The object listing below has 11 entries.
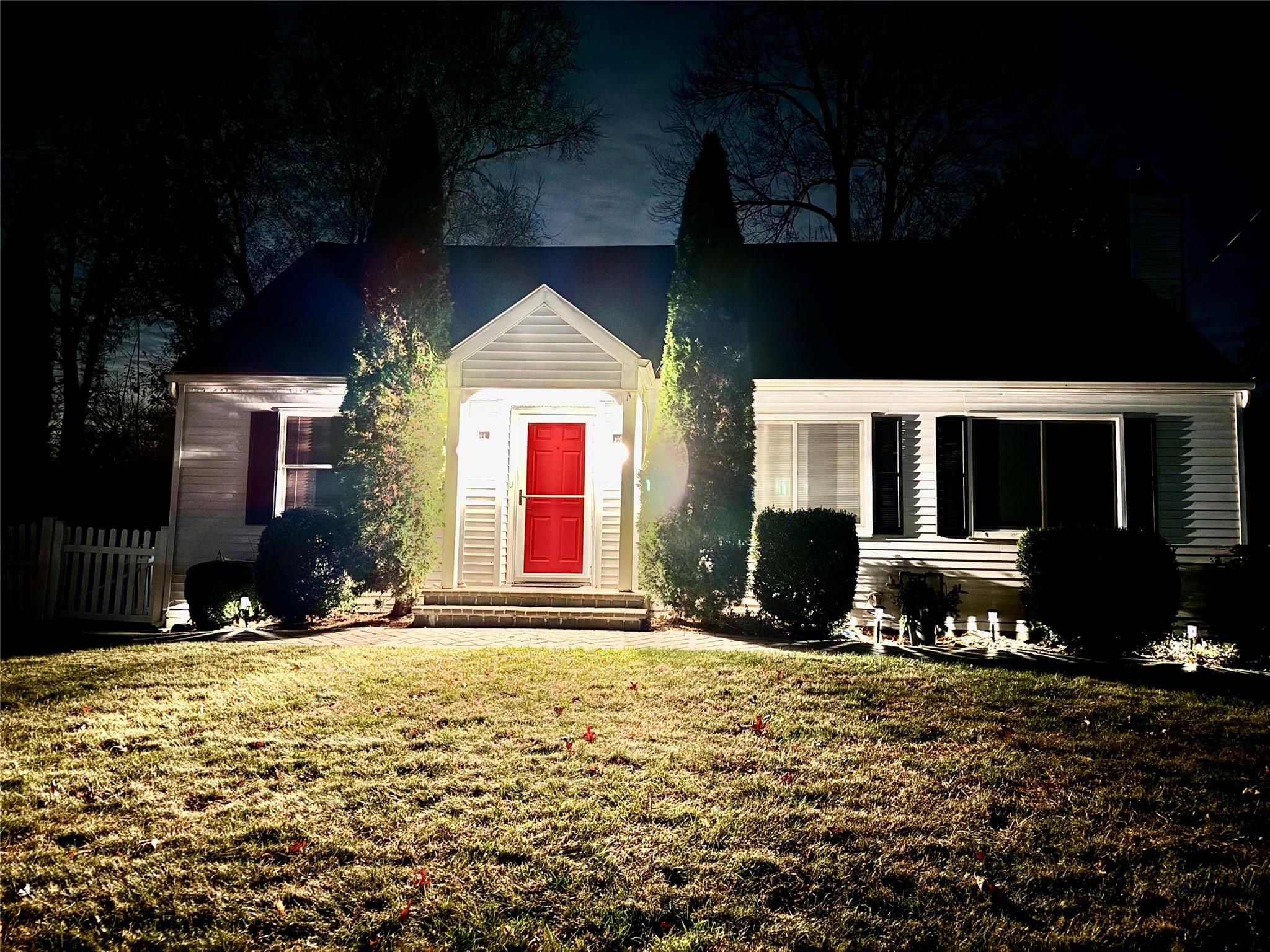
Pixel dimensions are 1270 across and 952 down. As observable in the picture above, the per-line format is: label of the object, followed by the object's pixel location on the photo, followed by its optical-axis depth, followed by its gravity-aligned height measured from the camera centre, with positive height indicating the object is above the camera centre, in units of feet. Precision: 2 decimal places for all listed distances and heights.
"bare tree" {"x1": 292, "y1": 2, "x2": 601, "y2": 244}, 59.72 +35.45
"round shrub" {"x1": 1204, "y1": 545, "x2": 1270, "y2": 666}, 26.32 -2.34
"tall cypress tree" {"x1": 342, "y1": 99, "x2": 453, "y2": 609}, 31.53 +6.24
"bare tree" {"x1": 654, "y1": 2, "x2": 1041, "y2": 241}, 57.67 +33.96
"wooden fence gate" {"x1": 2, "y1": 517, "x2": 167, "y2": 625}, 29.86 -2.17
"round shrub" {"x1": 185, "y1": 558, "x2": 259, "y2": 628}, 29.25 -2.74
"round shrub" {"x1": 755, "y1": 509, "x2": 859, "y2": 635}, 28.68 -1.50
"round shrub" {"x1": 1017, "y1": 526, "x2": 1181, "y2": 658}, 26.09 -1.91
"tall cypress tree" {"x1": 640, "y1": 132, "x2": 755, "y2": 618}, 30.78 +4.30
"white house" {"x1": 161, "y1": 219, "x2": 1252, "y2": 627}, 32.96 +4.15
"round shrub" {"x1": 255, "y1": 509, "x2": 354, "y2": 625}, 29.27 -1.71
